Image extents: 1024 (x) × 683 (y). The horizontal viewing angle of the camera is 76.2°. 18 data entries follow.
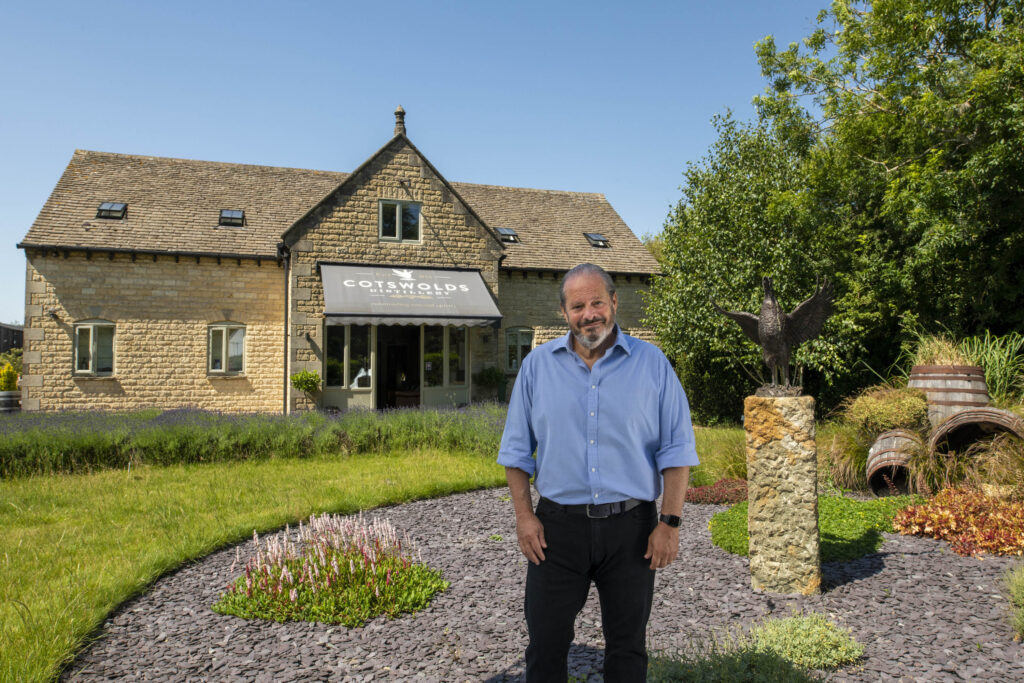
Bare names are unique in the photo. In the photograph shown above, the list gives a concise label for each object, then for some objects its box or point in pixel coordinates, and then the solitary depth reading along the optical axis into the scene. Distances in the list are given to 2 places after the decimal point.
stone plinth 4.76
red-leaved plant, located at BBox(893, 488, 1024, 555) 5.41
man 2.61
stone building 16.94
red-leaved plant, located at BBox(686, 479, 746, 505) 7.90
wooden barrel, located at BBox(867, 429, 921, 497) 7.27
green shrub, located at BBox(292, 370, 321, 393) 16.58
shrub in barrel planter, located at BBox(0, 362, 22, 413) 14.68
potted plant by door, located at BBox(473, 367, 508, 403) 18.62
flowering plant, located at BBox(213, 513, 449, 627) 4.48
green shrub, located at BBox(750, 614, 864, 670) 3.64
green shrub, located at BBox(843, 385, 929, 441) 8.20
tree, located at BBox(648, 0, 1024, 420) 12.05
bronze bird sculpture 5.00
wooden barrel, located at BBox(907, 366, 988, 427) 8.15
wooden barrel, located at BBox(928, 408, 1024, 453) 6.57
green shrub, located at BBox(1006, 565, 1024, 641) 3.96
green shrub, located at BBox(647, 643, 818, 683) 3.13
